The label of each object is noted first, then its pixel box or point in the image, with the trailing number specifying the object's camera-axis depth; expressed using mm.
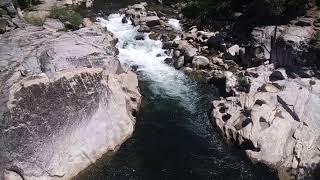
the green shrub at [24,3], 25332
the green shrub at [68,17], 22420
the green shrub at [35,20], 22218
